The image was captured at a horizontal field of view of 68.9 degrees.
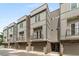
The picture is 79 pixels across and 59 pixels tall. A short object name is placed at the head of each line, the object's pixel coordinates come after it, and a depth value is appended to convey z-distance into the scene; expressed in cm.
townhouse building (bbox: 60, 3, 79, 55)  503
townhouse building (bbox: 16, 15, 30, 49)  835
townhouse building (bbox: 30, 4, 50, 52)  652
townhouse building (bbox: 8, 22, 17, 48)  987
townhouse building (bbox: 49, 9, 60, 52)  645
